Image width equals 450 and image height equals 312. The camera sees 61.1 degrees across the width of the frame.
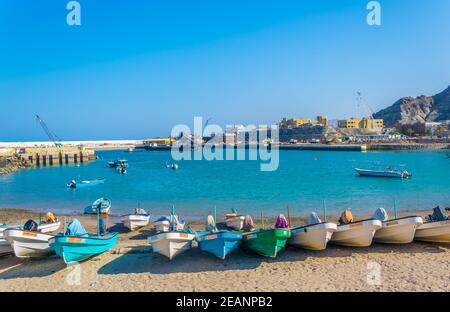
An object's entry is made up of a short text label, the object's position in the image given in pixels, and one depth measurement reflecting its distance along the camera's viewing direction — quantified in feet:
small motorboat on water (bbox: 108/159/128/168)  209.24
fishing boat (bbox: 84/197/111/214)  75.63
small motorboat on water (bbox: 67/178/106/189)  126.86
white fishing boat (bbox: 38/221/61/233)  54.03
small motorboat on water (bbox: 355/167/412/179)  139.03
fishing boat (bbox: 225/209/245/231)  56.54
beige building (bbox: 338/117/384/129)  583.99
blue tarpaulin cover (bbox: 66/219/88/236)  41.12
